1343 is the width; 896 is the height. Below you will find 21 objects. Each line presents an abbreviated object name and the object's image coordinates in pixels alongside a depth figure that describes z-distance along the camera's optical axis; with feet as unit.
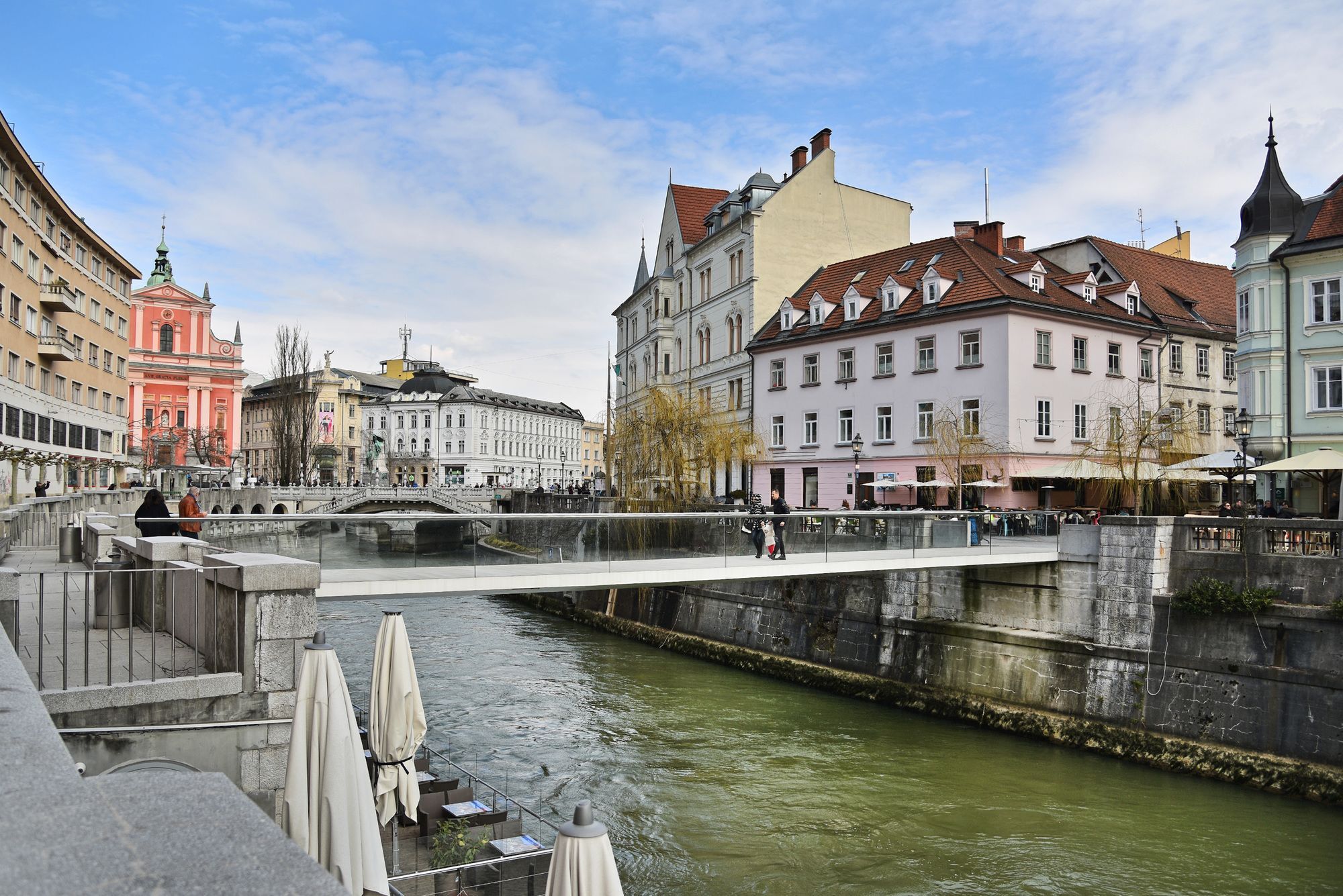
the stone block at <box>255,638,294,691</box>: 27.45
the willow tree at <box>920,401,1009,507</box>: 111.65
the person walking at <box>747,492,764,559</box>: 57.26
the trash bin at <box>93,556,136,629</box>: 35.53
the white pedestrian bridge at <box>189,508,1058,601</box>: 43.47
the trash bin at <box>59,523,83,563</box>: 58.34
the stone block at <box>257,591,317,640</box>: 27.55
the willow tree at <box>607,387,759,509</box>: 119.44
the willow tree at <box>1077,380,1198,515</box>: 91.84
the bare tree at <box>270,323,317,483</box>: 209.46
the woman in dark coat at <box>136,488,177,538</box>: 41.11
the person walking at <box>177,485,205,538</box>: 53.06
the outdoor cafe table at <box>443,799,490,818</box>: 36.68
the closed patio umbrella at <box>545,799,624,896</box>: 14.39
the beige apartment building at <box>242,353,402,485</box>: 377.09
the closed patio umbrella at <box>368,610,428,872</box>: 30.19
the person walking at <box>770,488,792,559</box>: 57.82
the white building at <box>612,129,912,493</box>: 150.00
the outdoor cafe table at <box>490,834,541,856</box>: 32.81
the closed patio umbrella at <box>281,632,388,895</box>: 20.12
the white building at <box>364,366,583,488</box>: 373.81
